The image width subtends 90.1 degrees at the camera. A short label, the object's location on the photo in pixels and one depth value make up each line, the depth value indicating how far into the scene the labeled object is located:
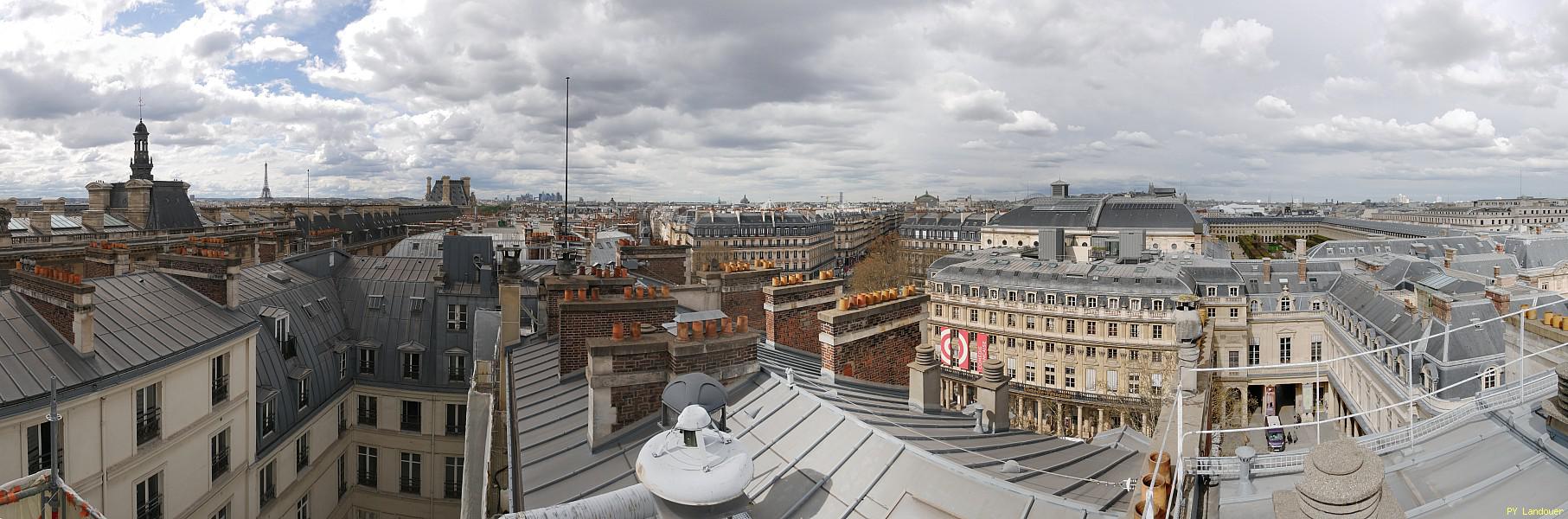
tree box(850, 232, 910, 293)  78.00
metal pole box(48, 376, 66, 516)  6.41
